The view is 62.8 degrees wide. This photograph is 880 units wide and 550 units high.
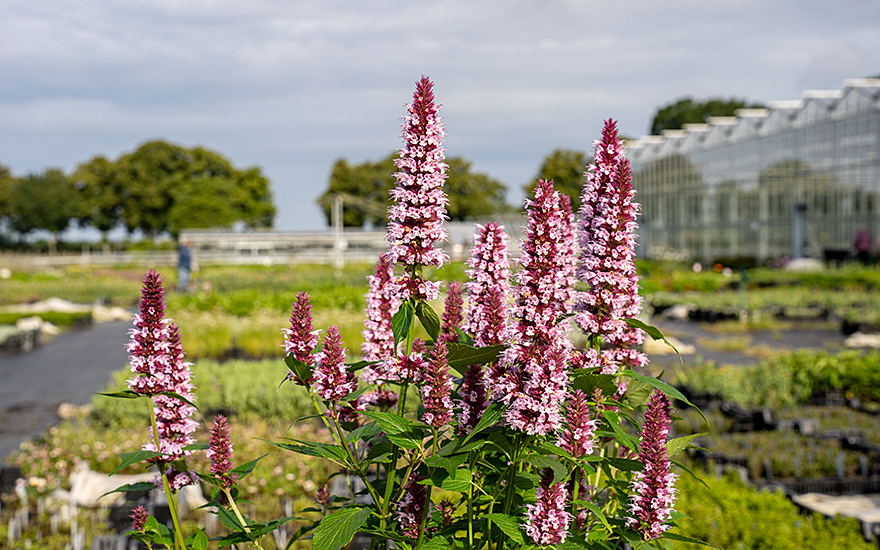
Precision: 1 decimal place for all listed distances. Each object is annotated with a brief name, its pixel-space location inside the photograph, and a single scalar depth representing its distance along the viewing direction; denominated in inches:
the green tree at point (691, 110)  2950.3
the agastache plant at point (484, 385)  76.5
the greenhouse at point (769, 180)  1293.1
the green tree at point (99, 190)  2859.3
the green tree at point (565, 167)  2709.2
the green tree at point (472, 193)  2893.7
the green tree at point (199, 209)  2436.0
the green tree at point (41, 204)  2536.9
